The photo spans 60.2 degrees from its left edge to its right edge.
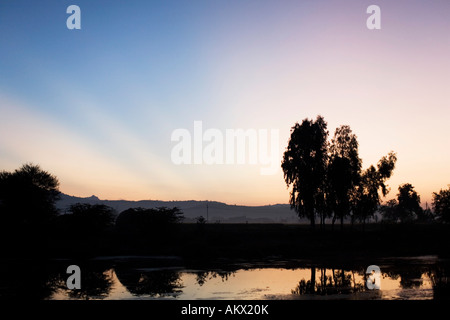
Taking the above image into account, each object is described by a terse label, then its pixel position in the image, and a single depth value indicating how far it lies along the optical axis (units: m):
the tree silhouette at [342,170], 57.09
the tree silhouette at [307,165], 56.75
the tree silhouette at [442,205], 61.03
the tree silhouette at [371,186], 64.31
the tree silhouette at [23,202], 53.56
